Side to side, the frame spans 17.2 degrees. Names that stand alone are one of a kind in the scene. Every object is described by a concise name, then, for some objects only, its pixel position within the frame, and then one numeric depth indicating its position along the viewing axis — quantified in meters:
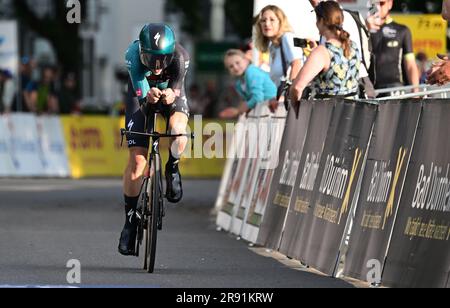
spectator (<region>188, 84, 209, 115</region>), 35.97
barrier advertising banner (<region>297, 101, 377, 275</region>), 10.51
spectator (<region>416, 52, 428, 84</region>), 19.24
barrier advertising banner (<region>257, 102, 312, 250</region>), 12.37
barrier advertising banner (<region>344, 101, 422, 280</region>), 9.62
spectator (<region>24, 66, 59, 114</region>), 28.22
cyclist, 10.80
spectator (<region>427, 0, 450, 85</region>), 10.15
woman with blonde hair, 14.12
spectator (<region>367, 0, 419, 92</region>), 15.45
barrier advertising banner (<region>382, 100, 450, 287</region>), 8.83
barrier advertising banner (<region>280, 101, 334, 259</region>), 11.56
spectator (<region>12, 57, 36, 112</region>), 28.38
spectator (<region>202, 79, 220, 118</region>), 33.56
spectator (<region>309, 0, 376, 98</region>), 13.38
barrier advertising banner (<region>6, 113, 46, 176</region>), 26.70
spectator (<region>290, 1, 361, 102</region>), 11.66
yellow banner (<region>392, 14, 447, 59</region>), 20.08
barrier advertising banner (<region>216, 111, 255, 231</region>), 15.23
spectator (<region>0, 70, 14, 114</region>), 27.39
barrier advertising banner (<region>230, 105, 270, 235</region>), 14.20
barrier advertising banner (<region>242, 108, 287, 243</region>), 13.44
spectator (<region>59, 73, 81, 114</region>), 28.83
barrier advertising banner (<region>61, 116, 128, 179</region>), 27.39
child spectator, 15.74
